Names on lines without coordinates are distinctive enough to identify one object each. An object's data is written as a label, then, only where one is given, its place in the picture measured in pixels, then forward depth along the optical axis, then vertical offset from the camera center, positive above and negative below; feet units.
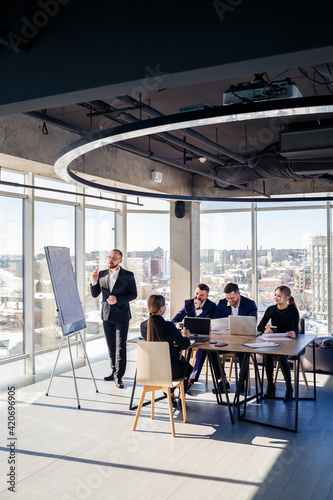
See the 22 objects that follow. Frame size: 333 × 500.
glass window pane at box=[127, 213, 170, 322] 38.91 +0.06
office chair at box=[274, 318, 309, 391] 23.02 -5.24
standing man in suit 22.89 -2.33
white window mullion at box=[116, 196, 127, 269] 37.27 +2.41
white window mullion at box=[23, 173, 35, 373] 26.25 -0.88
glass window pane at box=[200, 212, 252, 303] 38.81 +0.52
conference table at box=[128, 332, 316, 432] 17.88 -3.48
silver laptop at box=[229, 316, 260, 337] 21.12 -3.01
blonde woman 21.20 -3.00
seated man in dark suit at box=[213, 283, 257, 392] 22.40 -2.34
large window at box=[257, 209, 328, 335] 36.91 -0.13
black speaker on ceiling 37.29 +3.79
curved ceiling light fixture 9.53 +3.02
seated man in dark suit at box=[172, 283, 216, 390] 23.11 -2.41
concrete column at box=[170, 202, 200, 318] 37.50 +0.13
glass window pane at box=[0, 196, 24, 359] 25.14 -1.07
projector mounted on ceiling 12.42 +4.37
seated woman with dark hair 17.43 -2.78
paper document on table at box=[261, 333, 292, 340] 20.47 -3.43
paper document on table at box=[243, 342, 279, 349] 18.51 -3.45
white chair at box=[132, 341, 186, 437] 16.63 -3.87
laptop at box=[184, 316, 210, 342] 20.62 -3.00
